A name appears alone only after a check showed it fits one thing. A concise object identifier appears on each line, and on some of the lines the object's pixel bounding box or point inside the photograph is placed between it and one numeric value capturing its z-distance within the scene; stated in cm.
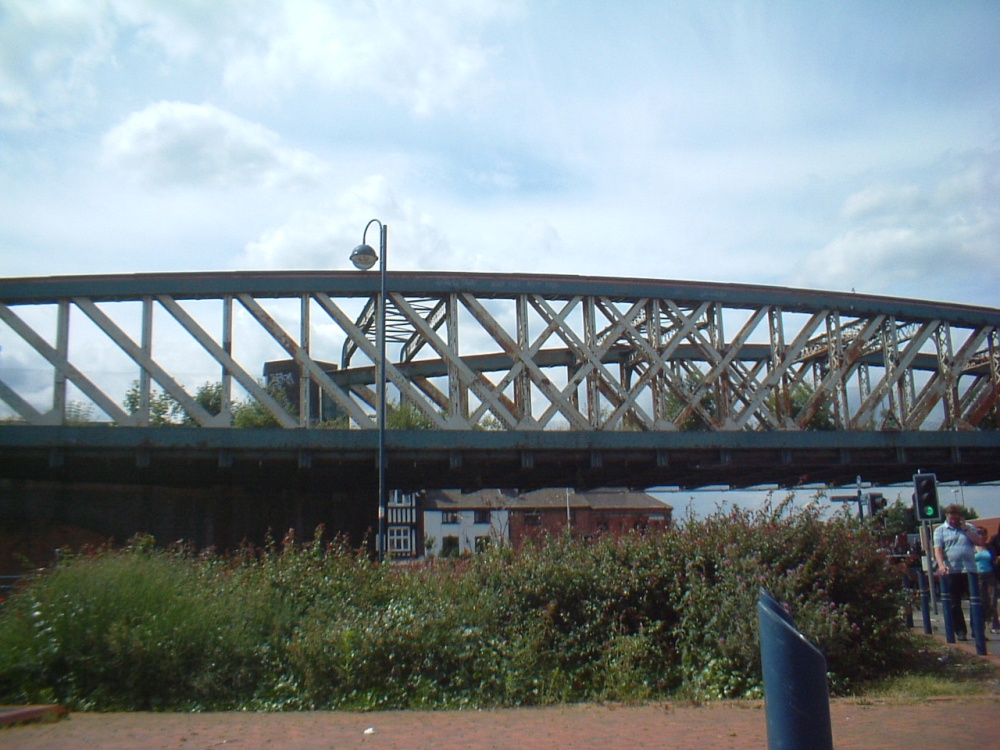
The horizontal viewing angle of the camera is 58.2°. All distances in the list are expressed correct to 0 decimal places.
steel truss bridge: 2873
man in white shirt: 1249
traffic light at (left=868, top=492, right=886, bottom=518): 2262
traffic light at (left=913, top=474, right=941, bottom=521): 1612
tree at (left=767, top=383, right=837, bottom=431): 4405
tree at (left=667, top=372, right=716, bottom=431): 3956
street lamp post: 2100
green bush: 992
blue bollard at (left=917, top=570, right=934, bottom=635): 1295
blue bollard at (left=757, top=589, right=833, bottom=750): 466
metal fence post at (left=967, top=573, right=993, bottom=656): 1130
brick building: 5054
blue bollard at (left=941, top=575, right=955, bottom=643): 1234
